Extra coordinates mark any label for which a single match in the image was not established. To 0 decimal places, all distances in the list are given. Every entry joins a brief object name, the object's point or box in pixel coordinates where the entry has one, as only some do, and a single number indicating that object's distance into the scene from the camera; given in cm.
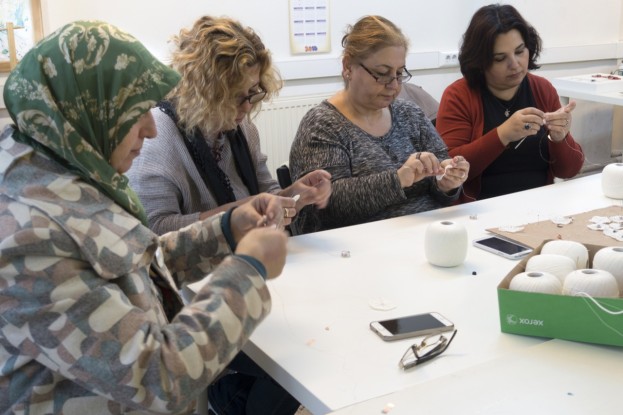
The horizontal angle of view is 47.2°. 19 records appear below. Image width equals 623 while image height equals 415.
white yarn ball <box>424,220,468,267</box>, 158
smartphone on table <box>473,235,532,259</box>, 166
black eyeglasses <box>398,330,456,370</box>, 118
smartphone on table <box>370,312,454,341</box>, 127
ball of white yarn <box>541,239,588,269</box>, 140
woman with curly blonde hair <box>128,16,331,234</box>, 181
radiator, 368
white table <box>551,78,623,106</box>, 381
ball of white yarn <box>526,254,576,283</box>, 132
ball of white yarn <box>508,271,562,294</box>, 125
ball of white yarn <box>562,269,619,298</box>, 123
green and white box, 118
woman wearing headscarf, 96
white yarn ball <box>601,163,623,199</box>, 207
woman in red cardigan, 254
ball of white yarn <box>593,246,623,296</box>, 131
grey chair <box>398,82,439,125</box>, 329
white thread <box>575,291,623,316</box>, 117
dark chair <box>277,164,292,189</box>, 219
